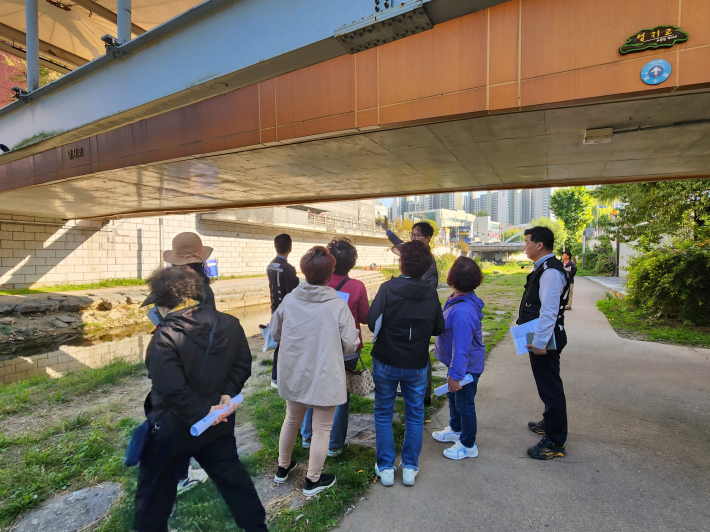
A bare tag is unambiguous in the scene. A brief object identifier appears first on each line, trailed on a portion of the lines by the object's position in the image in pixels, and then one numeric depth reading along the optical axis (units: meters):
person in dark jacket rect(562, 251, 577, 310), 9.65
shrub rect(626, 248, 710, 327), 7.73
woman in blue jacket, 2.87
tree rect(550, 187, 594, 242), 38.03
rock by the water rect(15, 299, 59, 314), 11.16
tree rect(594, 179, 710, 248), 7.93
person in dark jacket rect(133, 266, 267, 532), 1.78
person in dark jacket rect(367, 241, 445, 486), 2.66
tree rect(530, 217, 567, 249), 62.59
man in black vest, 3.00
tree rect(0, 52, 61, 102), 14.80
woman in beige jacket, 2.45
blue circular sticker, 2.79
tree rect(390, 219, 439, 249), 31.62
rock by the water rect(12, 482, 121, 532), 2.37
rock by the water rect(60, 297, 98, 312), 12.20
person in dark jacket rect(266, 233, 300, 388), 4.25
